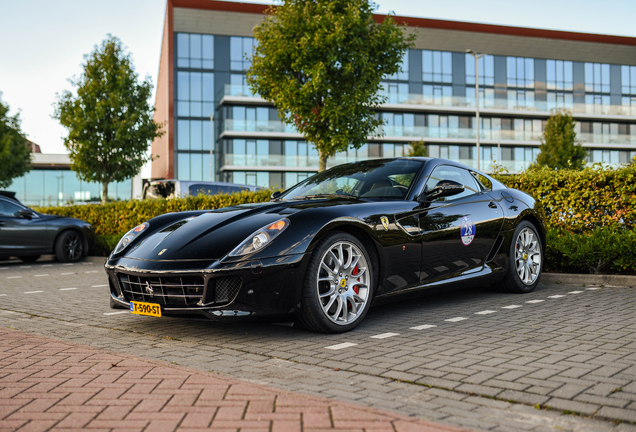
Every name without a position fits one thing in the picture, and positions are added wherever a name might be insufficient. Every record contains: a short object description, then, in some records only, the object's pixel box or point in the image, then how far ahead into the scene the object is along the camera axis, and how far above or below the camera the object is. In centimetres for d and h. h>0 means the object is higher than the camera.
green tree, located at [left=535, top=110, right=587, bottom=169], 4234 +524
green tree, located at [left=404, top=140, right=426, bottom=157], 4169 +491
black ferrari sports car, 409 -24
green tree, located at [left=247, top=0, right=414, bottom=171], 1656 +445
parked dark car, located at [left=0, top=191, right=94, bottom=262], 1195 -32
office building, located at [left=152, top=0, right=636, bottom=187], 4459 +999
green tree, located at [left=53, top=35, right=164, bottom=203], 2467 +433
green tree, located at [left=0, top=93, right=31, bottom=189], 2928 +358
